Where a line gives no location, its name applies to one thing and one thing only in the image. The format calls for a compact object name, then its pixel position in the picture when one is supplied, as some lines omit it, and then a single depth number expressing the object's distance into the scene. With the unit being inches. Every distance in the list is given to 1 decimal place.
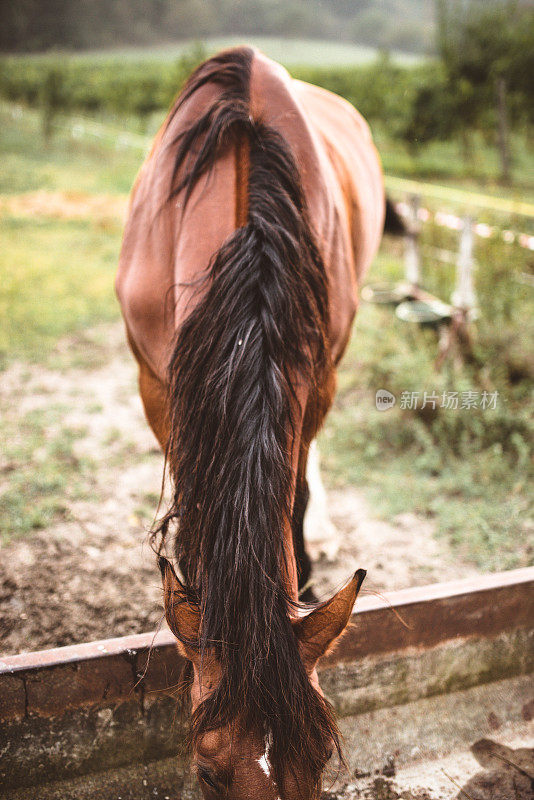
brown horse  38.4
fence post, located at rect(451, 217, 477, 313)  148.6
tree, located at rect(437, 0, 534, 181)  507.2
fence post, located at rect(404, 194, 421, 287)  174.1
